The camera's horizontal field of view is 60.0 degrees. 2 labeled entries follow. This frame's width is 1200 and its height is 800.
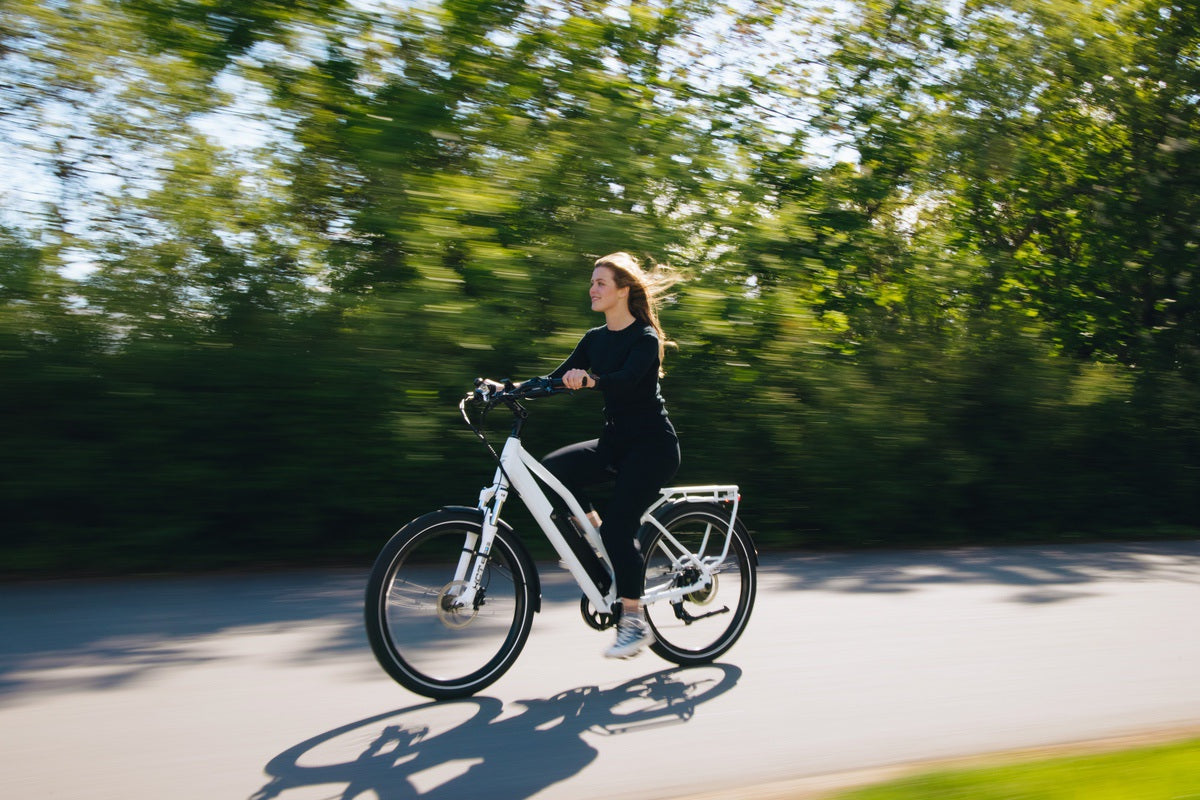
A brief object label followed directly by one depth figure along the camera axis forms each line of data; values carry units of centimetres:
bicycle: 439
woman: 489
